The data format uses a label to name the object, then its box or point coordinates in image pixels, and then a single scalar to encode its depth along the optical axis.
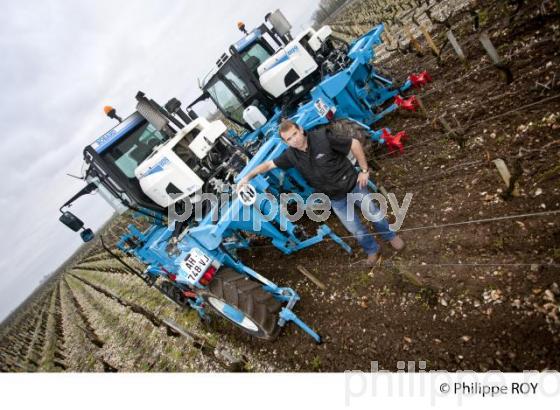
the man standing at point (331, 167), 3.61
